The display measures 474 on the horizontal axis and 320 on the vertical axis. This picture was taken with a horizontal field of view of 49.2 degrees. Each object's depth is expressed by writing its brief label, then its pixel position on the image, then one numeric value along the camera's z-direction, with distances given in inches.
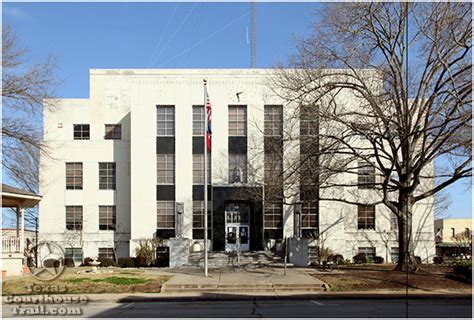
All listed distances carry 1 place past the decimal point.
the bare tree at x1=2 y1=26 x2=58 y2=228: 1106.7
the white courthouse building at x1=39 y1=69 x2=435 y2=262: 1466.5
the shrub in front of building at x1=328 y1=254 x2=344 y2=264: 1378.7
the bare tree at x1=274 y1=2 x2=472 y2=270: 852.6
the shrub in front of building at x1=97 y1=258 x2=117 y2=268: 1365.5
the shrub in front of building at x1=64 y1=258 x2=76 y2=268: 1445.6
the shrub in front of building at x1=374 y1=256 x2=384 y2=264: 1448.2
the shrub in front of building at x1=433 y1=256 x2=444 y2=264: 1453.4
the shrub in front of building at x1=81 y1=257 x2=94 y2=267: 1432.8
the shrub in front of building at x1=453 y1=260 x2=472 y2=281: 851.6
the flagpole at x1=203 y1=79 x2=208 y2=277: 960.1
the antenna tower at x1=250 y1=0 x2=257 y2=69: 1862.7
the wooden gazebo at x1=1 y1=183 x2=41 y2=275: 1039.0
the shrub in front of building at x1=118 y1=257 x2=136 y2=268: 1348.1
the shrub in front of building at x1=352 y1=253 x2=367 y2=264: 1421.5
